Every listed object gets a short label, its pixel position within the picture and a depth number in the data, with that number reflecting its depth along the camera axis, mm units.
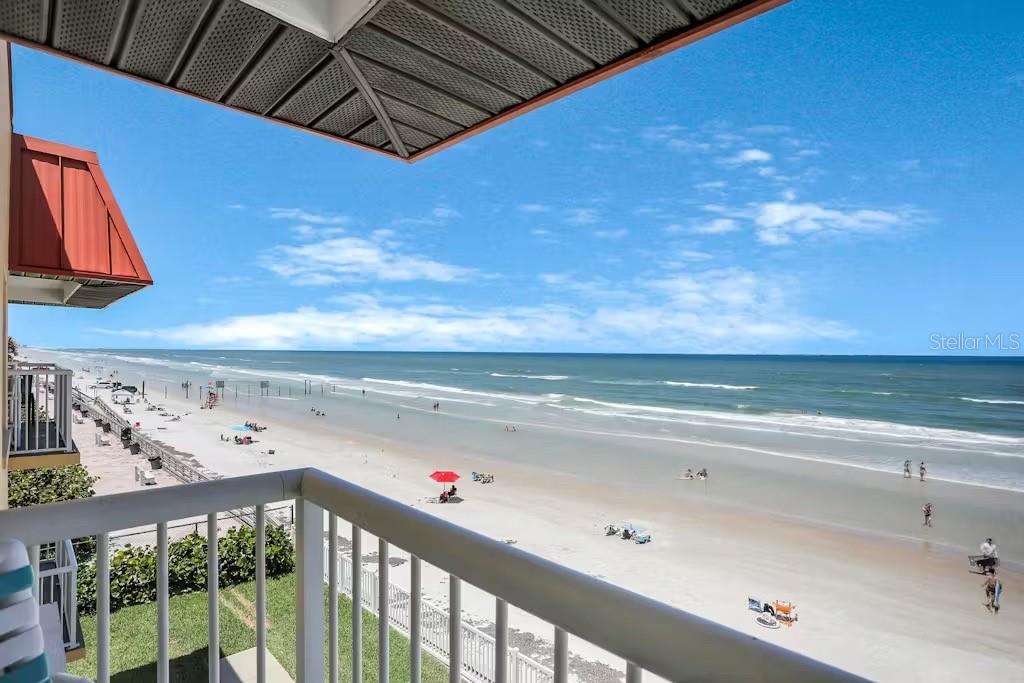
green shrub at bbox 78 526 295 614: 5285
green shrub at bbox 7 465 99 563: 6570
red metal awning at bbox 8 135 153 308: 3537
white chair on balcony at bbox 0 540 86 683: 726
